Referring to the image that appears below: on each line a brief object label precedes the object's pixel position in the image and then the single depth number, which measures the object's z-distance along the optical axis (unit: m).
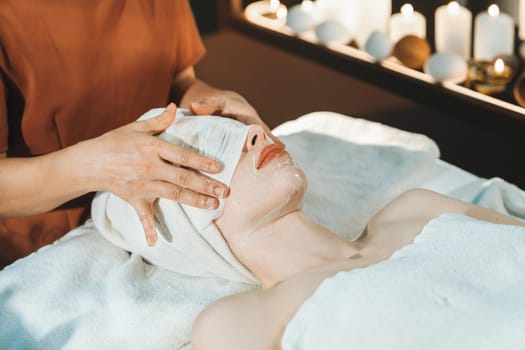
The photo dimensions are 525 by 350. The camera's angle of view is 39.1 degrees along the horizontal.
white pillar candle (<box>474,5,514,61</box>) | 2.32
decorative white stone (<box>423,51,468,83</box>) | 2.33
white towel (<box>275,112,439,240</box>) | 1.78
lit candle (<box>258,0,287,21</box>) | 3.12
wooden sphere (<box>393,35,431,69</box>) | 2.48
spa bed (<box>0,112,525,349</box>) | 1.42
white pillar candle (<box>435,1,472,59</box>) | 2.43
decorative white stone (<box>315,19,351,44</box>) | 2.79
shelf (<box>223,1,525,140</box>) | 2.19
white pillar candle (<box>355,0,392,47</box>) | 2.75
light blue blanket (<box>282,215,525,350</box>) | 1.18
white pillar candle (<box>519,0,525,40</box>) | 2.34
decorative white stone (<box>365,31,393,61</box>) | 2.57
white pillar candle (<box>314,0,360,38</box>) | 2.88
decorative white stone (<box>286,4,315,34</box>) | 2.91
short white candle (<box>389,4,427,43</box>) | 2.57
